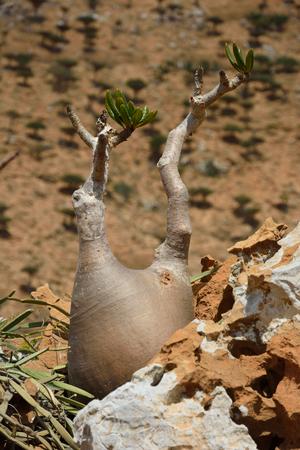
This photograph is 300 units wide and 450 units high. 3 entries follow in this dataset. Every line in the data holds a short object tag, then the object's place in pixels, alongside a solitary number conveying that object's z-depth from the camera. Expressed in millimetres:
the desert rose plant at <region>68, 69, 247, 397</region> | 5461
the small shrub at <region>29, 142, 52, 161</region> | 40500
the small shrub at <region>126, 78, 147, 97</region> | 49281
